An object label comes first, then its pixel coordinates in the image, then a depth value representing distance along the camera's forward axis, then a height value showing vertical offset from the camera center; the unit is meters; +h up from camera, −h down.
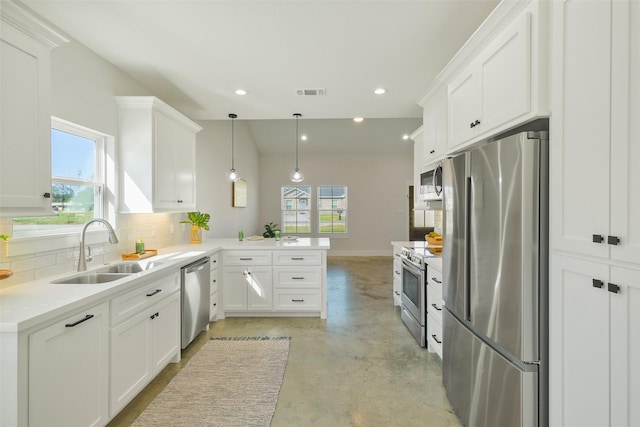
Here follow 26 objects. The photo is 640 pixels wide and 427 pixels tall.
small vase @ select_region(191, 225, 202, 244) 4.19 -0.31
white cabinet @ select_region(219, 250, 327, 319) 3.79 -0.83
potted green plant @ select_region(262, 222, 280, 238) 6.93 -0.46
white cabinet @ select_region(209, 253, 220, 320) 3.57 -0.87
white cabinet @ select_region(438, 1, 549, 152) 1.37 +0.73
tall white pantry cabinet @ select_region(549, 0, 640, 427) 1.00 -0.01
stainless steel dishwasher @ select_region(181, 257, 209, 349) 2.89 -0.87
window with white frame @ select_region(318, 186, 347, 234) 9.02 +0.18
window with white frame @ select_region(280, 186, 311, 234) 9.10 -0.06
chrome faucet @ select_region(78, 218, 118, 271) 2.21 -0.21
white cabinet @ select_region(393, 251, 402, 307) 4.03 -0.89
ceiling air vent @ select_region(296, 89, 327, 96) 3.36 +1.33
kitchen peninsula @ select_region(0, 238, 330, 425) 1.31 -0.70
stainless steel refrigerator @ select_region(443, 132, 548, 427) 1.38 -0.36
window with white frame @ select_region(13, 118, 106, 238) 2.25 +0.26
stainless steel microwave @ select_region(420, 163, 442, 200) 2.76 +0.28
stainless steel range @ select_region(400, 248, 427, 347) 2.99 -0.85
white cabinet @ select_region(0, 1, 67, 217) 1.49 +0.51
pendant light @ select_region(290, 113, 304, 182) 4.86 +0.57
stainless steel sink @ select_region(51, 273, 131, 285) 2.21 -0.49
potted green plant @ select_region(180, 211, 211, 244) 4.20 -0.17
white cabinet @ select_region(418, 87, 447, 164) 2.92 +0.88
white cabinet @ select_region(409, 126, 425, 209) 3.78 +0.65
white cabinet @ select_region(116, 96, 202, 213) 2.92 +0.57
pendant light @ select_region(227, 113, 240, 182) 4.29 +0.53
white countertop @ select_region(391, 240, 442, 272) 2.71 -0.43
